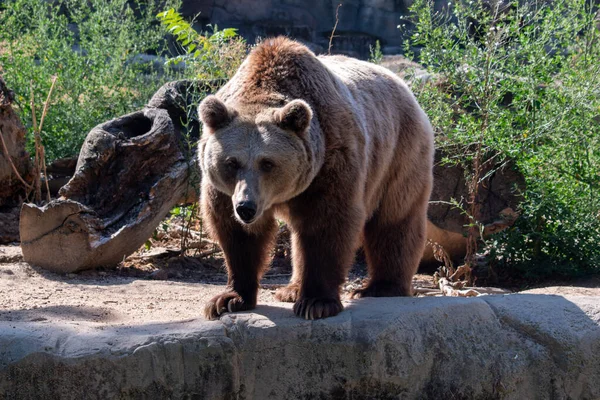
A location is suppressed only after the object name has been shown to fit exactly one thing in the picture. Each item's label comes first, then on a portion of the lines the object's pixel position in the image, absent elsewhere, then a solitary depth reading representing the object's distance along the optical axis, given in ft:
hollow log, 38.50
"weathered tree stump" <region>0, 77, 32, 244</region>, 45.65
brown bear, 26.40
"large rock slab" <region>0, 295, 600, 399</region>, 22.93
